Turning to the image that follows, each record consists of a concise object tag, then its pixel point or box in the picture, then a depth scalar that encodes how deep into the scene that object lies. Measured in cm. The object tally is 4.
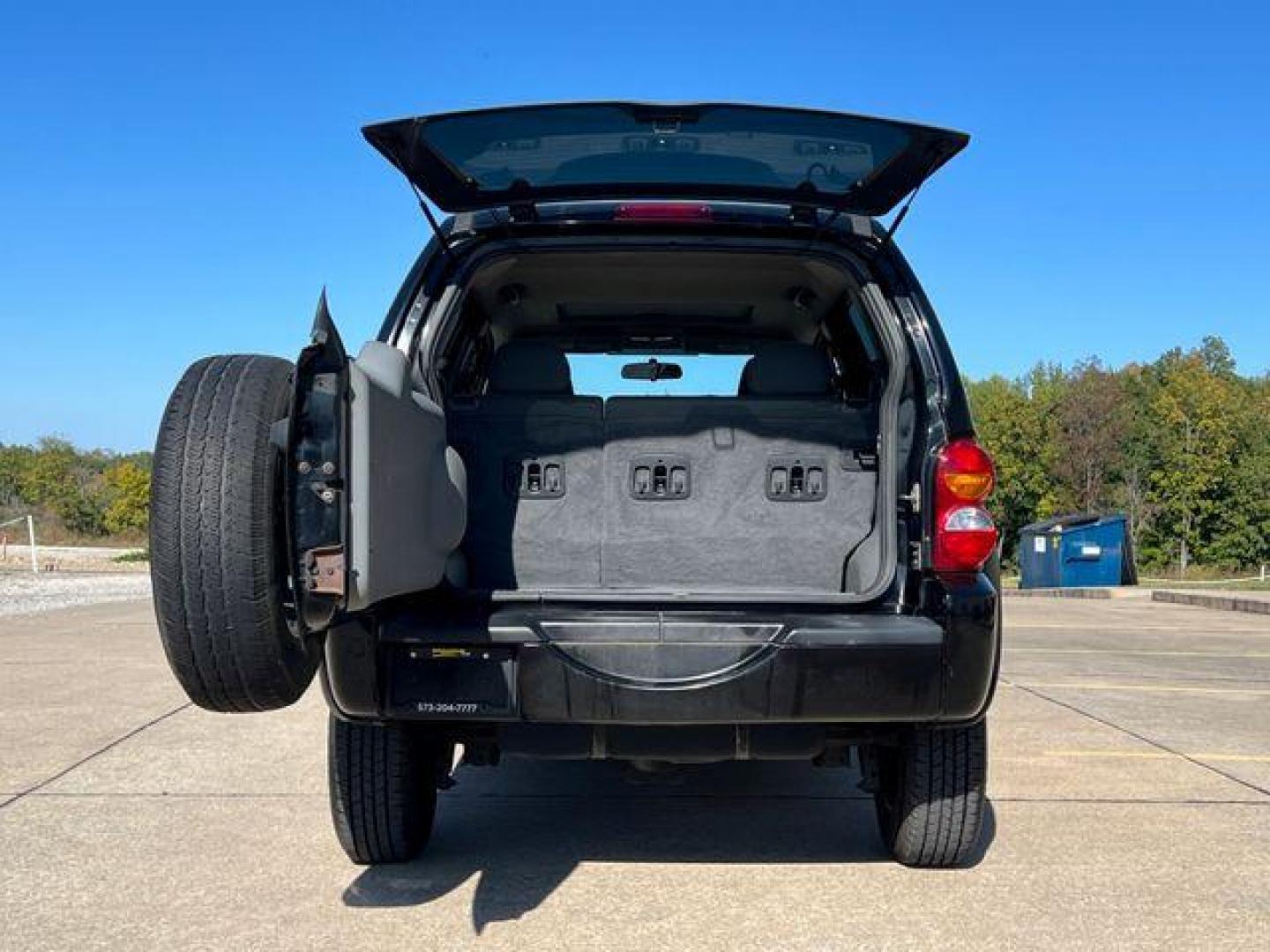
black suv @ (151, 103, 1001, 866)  265
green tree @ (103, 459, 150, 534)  5668
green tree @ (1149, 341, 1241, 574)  6138
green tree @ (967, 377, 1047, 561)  6825
